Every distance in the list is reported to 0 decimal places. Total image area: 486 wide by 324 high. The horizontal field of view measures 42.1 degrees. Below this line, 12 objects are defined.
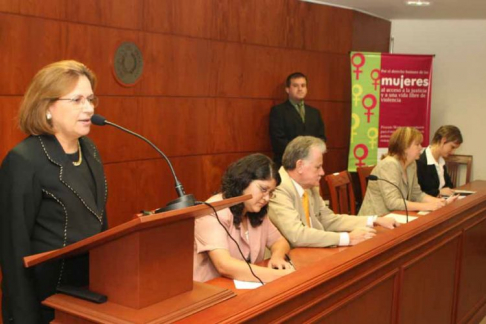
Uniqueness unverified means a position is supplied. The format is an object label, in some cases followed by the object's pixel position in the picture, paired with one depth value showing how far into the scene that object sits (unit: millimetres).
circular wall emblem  4793
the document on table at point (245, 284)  2322
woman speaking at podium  1760
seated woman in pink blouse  2420
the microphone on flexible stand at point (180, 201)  1619
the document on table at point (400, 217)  3797
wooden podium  1471
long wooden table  1826
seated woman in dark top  5074
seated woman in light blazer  4305
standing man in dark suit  6090
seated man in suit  3150
